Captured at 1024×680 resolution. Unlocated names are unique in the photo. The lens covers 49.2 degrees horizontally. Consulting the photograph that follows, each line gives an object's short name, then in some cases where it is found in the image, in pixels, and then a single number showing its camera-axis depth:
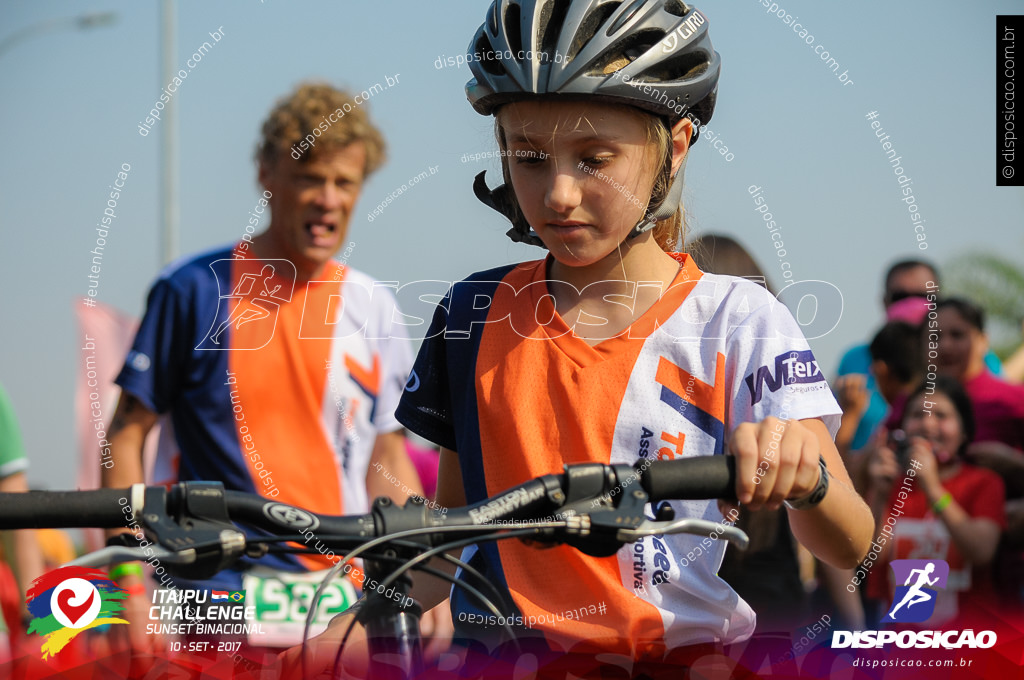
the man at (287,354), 4.67
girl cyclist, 2.32
